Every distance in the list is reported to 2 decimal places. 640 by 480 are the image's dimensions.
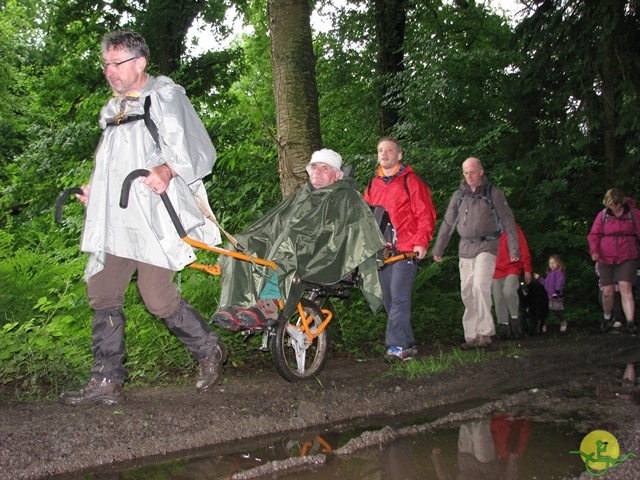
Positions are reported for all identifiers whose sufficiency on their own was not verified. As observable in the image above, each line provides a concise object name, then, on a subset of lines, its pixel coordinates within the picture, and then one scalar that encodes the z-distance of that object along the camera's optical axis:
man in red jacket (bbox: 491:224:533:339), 10.58
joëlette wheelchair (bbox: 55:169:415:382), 5.50
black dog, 11.51
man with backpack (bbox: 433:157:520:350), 8.50
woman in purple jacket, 10.91
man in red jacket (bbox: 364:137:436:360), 7.18
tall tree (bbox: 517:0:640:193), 14.09
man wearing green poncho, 5.60
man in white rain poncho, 4.77
